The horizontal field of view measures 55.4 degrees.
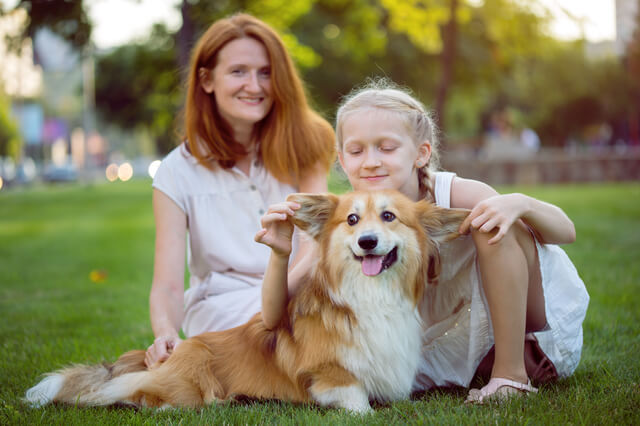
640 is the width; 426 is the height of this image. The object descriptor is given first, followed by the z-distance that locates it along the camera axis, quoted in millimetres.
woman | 3760
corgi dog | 2755
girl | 2820
